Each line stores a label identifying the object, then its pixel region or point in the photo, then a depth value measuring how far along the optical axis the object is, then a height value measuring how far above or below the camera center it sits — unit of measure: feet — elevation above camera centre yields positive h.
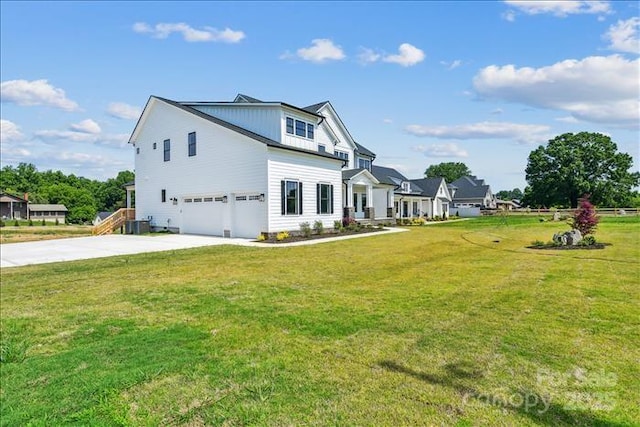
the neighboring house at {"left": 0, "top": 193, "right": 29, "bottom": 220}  226.58 +3.69
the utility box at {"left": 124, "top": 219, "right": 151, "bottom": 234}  74.33 -3.49
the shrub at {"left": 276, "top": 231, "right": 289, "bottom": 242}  55.47 -4.32
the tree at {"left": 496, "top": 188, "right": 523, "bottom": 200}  479.54 +16.23
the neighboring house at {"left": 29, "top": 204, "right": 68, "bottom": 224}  246.27 -0.53
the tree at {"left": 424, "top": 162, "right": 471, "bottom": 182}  317.83 +32.25
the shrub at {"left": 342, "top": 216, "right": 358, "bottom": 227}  72.67 -2.84
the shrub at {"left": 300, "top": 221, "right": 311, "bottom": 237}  60.90 -3.59
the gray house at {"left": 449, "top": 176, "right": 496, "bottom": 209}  194.49 +5.40
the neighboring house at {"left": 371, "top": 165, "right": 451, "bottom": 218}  124.36 +4.18
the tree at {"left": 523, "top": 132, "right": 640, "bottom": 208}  163.32 +15.48
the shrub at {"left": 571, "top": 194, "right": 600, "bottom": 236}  43.91 -1.71
